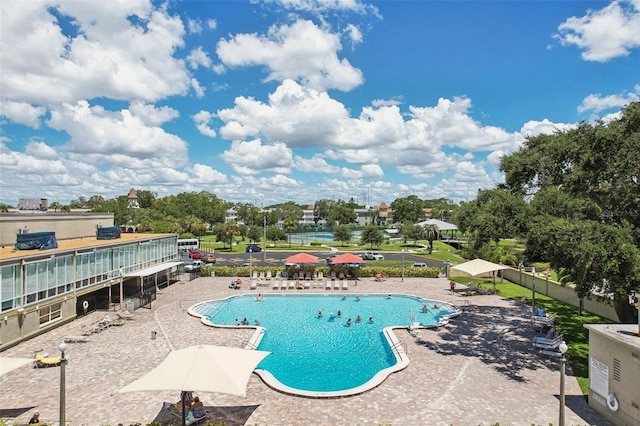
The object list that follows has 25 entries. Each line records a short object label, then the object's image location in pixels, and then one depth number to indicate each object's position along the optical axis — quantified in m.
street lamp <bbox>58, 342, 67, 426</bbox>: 10.27
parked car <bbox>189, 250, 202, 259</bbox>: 52.17
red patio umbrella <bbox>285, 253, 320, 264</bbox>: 35.72
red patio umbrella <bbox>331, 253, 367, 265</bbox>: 36.18
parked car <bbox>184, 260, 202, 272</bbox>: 39.72
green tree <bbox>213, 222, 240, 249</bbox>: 63.74
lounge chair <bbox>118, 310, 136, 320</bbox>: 23.17
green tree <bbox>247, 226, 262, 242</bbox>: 69.81
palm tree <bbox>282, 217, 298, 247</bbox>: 80.56
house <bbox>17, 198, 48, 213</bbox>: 40.45
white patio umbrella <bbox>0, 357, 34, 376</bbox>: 12.06
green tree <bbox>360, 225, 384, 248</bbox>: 63.50
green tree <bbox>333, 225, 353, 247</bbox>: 75.19
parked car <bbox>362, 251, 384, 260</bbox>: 53.66
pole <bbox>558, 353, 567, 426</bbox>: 10.12
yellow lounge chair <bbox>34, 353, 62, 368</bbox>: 15.50
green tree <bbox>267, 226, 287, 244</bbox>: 71.00
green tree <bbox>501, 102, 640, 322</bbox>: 15.21
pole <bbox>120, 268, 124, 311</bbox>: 25.38
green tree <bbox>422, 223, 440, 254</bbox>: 62.22
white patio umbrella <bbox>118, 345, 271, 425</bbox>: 10.81
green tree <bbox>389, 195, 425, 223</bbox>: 137.00
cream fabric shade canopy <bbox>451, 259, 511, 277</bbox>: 29.74
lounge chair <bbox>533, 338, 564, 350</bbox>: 17.64
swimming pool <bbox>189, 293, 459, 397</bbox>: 16.08
